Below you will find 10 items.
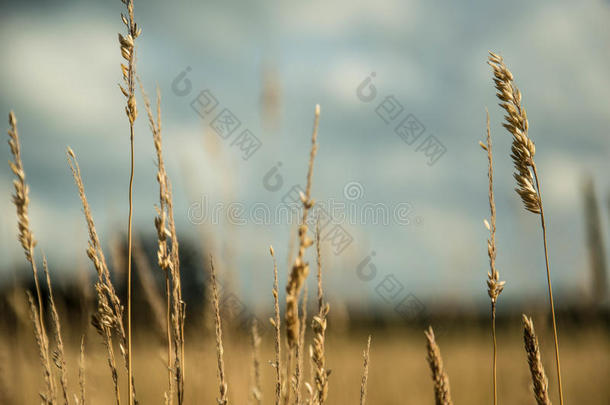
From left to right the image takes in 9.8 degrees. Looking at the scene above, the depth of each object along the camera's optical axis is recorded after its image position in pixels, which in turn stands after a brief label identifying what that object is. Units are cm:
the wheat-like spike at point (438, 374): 193
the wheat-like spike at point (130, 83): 194
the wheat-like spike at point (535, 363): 194
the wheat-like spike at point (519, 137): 196
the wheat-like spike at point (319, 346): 191
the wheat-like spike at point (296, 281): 188
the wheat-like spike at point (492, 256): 194
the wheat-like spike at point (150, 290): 217
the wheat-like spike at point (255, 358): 204
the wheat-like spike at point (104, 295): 195
